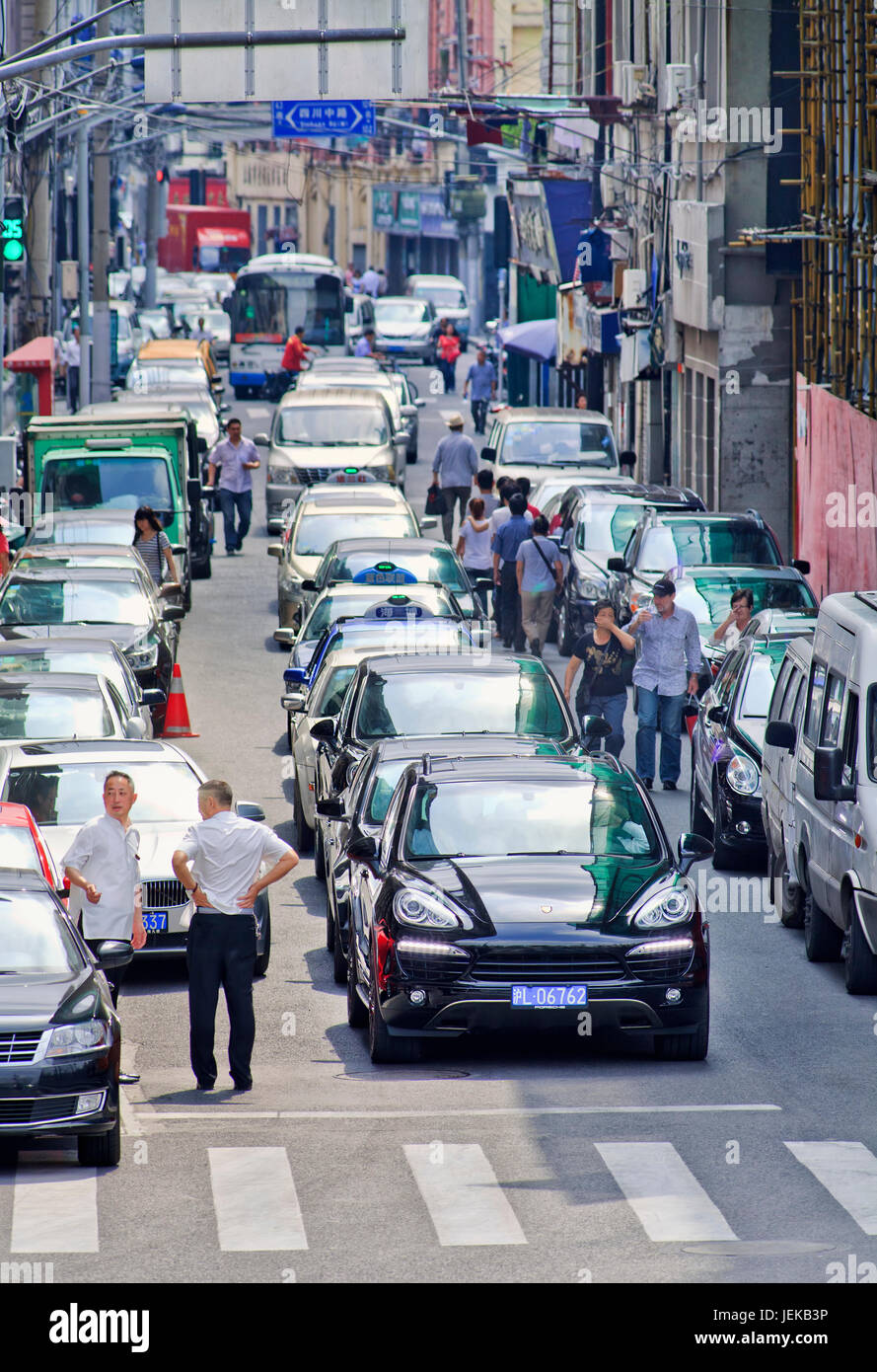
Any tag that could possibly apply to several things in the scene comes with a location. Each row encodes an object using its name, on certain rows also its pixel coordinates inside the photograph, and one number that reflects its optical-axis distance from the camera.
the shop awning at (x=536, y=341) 53.91
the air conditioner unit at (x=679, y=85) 36.78
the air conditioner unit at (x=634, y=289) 41.69
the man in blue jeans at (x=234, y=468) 37.06
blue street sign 41.25
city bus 66.19
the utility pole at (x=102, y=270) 49.59
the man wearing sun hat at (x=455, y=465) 34.72
